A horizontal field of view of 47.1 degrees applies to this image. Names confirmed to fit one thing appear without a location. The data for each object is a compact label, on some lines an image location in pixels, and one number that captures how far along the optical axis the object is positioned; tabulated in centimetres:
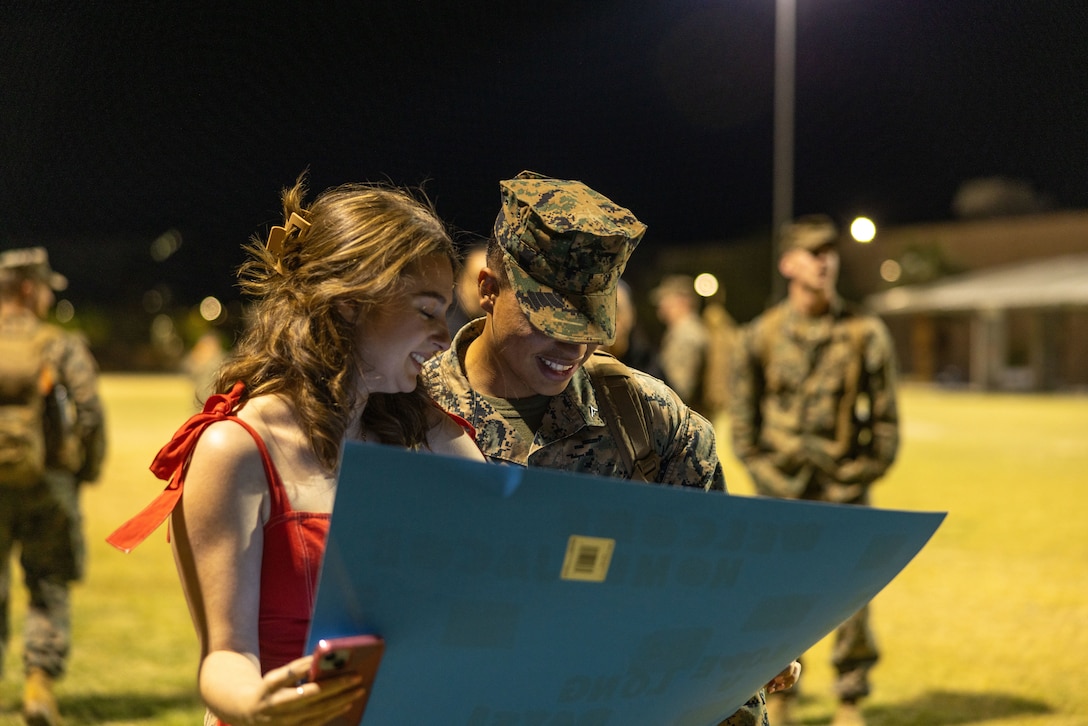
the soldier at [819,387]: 611
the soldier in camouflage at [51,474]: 588
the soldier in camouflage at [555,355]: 216
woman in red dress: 158
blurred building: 3684
